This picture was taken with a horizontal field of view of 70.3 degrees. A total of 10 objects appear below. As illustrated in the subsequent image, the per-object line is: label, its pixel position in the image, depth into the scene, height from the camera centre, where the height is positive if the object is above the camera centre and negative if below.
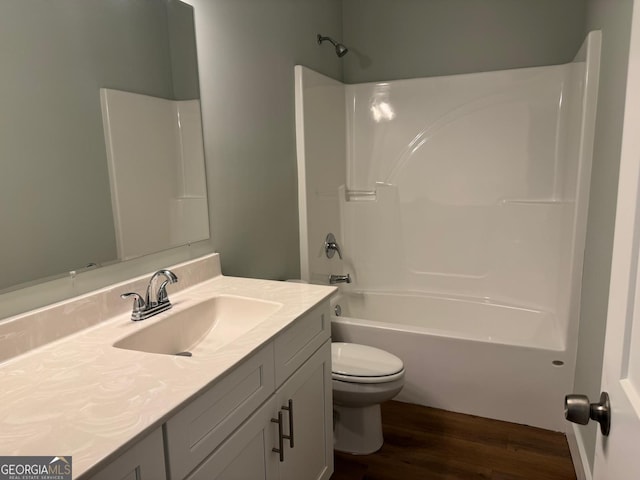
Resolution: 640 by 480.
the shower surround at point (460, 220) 2.29 -0.33
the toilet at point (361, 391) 1.98 -0.96
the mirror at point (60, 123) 1.18 +0.15
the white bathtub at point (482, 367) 2.24 -1.01
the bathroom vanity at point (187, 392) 0.83 -0.46
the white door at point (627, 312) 0.64 -0.22
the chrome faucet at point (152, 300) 1.44 -0.41
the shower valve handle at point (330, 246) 2.95 -0.49
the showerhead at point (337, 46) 2.81 +0.78
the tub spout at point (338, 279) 3.02 -0.72
